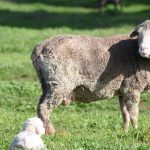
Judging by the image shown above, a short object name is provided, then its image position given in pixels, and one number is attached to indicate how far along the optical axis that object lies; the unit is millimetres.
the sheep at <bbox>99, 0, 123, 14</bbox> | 39281
